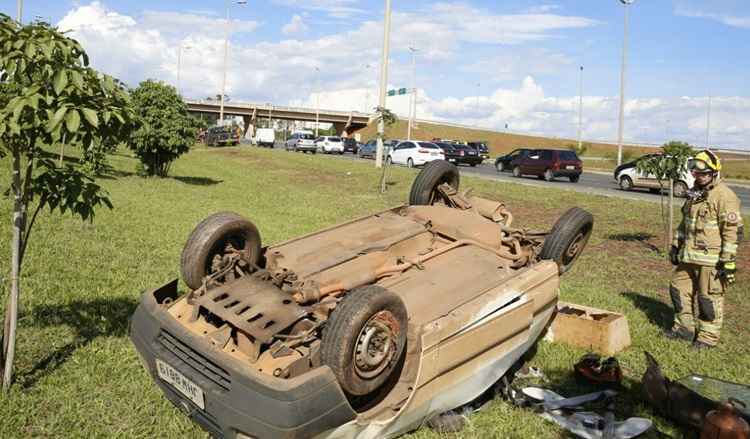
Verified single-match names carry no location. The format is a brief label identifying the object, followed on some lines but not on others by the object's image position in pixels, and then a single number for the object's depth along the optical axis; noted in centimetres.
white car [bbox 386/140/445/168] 3250
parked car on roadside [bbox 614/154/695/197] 2272
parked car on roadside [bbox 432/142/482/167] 3404
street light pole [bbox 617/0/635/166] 3559
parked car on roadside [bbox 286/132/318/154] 4632
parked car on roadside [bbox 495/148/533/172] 2872
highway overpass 8732
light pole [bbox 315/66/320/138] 8511
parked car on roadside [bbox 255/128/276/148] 5509
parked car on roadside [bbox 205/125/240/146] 4759
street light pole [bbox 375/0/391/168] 2652
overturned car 318
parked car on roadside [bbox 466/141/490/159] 4084
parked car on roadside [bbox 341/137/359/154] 4772
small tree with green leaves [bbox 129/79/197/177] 1823
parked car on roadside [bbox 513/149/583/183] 2614
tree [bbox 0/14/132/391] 347
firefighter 558
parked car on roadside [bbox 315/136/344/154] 4656
